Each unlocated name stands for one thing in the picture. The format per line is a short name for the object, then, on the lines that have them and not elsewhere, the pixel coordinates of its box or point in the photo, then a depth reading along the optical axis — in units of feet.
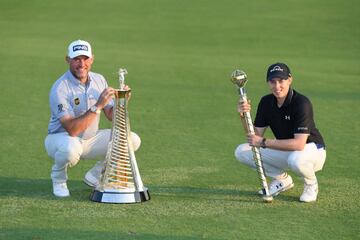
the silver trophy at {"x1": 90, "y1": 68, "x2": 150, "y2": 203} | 44.87
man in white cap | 46.24
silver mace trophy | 44.41
